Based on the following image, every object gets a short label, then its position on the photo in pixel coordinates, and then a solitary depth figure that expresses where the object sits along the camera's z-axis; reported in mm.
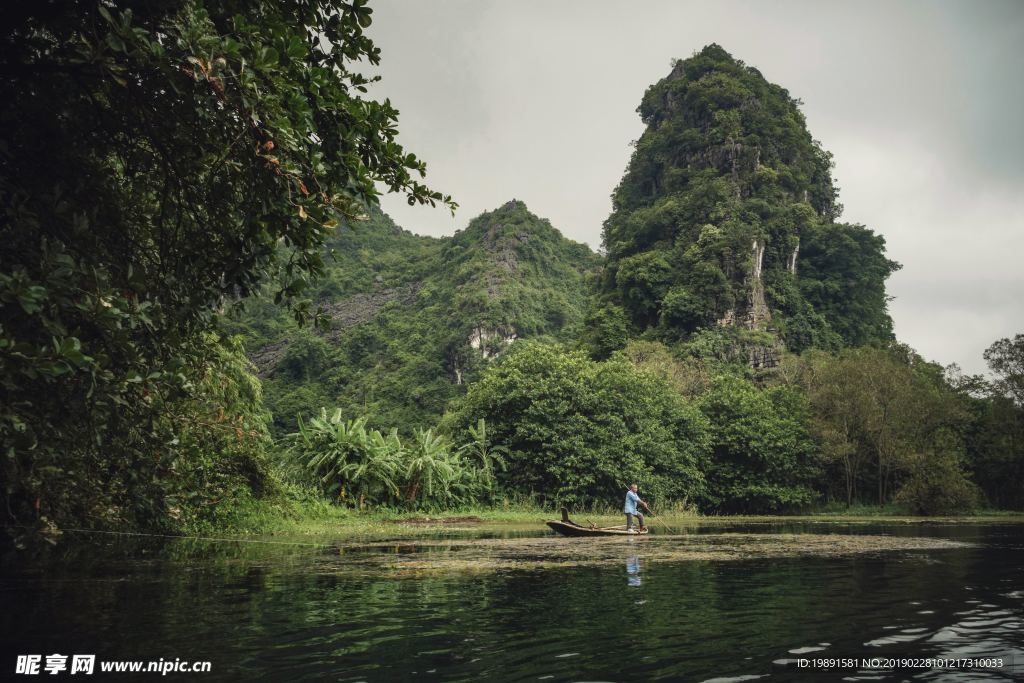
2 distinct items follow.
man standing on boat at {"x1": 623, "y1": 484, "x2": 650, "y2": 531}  23906
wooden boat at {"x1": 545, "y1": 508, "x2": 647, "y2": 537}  21125
